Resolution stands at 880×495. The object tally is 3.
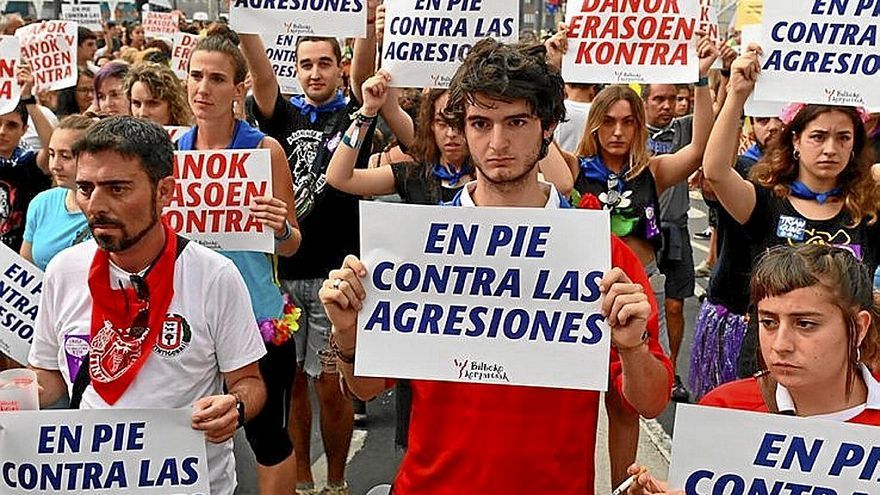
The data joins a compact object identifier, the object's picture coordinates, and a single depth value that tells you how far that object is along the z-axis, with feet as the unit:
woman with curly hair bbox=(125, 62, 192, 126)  16.92
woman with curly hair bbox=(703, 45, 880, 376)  13.37
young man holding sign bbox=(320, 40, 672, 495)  8.55
